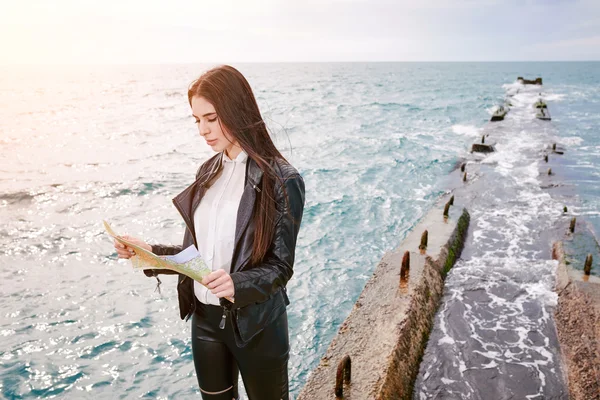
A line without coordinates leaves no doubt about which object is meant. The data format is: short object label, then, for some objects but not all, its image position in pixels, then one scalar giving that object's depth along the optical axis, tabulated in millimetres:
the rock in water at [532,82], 70062
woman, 2104
